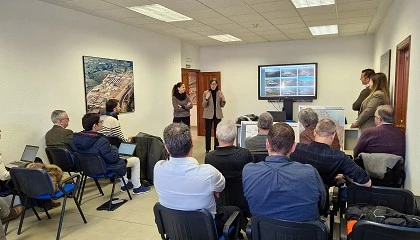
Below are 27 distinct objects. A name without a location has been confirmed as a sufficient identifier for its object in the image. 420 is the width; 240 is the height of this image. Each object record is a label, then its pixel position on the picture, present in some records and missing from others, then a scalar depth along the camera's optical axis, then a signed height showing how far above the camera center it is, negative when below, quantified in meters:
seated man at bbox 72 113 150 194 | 3.55 -0.58
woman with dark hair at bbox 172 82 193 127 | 6.30 -0.22
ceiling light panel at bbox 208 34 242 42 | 7.30 +1.31
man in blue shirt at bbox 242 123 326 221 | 1.68 -0.52
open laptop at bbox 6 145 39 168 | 3.62 -0.70
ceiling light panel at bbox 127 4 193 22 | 4.62 +1.28
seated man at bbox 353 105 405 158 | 3.06 -0.47
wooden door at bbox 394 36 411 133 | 3.69 +0.06
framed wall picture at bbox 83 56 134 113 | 5.00 +0.19
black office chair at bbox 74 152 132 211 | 3.55 -0.84
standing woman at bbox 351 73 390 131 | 4.07 -0.14
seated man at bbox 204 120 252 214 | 2.43 -0.53
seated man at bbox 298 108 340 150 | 3.14 -0.33
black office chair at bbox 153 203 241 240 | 1.80 -0.78
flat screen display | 8.09 +0.25
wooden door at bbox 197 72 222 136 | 9.05 +0.24
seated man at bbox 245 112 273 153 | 3.06 -0.45
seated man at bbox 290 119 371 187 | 2.24 -0.51
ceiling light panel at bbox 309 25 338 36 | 6.48 +1.32
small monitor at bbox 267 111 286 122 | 5.56 -0.45
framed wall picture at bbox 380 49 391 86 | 4.90 +0.44
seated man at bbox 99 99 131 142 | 4.45 -0.42
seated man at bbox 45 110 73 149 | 3.96 -0.50
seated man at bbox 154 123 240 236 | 1.86 -0.52
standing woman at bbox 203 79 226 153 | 6.73 -0.28
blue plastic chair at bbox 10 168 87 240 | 2.76 -0.82
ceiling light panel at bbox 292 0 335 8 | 4.49 +1.28
